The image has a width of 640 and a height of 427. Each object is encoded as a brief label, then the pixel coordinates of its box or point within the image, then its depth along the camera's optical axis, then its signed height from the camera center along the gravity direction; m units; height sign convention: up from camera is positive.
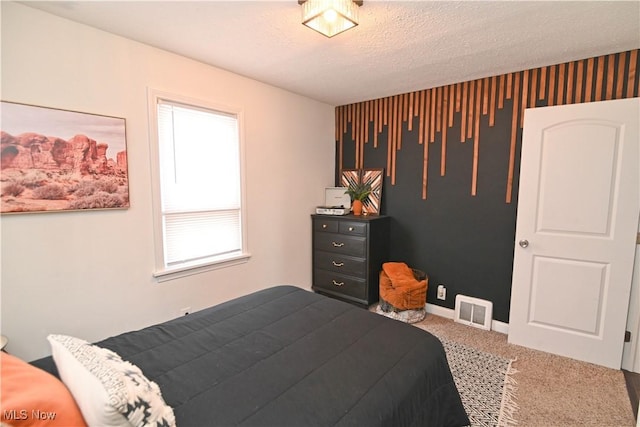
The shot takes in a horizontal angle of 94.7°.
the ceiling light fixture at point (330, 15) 1.64 +1.03
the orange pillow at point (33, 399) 0.75 -0.59
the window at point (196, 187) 2.43 +0.01
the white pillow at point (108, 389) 0.83 -0.61
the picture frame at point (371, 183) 3.70 +0.09
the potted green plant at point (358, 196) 3.70 -0.08
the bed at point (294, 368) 1.09 -0.80
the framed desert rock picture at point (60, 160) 1.73 +0.17
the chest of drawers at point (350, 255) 3.33 -0.77
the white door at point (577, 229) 2.26 -0.31
